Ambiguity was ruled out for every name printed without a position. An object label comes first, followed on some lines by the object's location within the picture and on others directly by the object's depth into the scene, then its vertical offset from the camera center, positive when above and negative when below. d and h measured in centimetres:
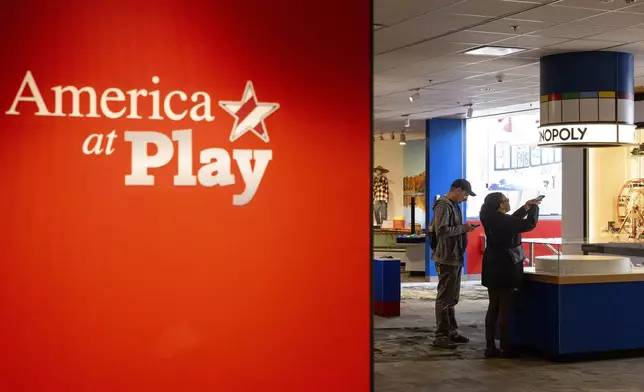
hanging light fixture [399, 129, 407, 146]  1788 +125
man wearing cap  850 -43
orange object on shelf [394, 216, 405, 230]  1980 -49
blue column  1672 +88
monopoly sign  956 +73
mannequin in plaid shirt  2100 +21
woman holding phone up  796 -51
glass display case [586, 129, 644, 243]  1330 +19
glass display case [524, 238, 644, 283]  799 -56
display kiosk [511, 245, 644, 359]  789 -94
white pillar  1341 +15
